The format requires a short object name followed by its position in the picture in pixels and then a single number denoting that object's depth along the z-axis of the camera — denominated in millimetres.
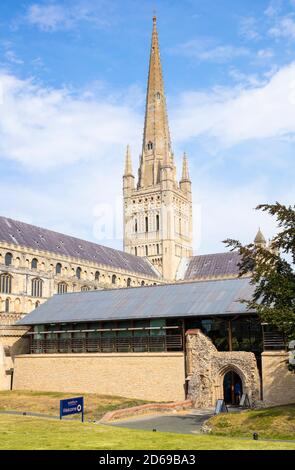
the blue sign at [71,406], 30500
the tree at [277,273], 29203
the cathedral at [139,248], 81625
